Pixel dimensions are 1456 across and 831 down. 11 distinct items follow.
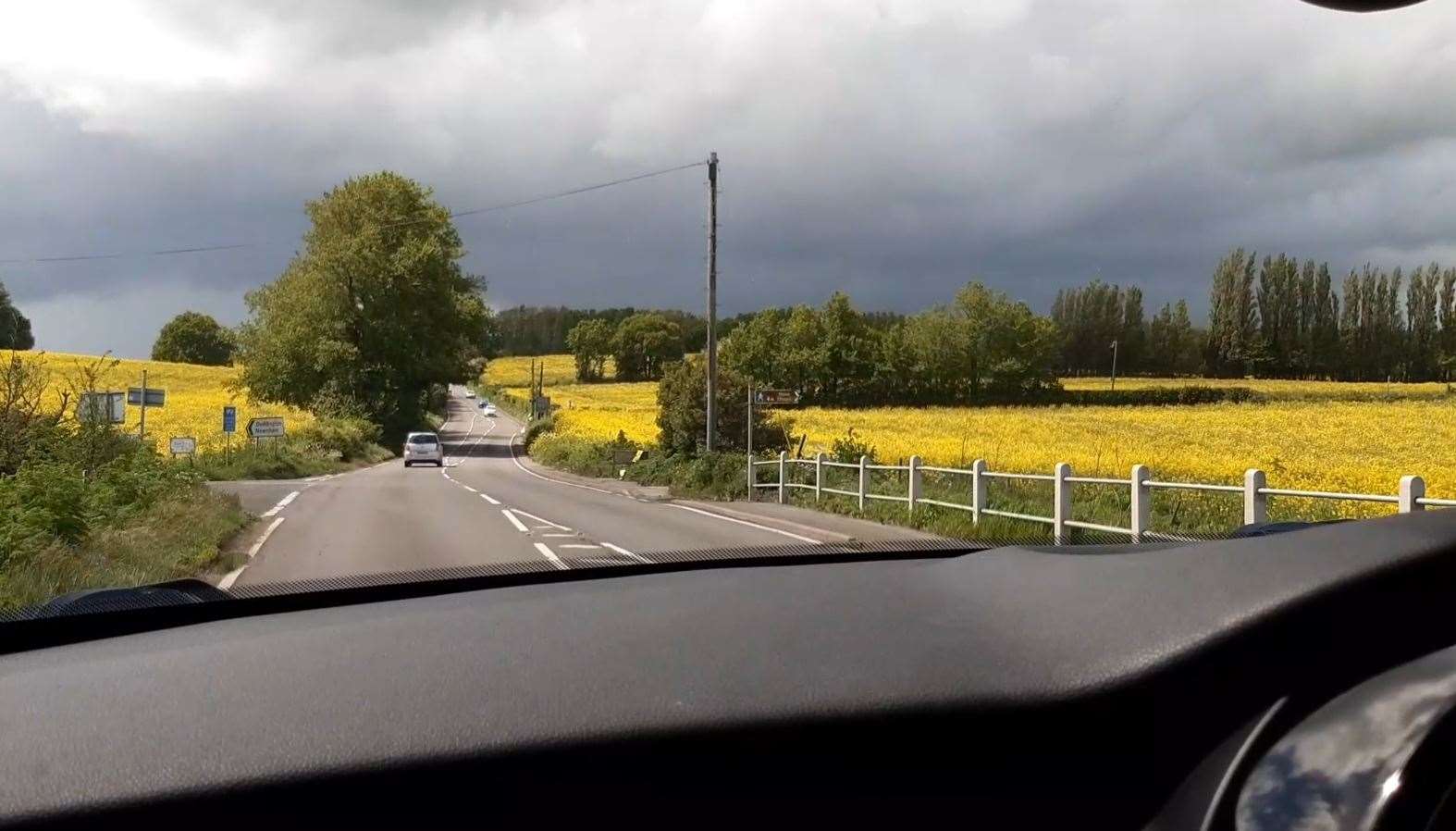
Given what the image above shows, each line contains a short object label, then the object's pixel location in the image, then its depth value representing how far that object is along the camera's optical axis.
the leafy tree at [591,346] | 111.38
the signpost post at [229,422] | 30.17
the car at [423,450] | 41.12
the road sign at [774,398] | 21.09
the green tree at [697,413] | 27.86
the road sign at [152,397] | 22.33
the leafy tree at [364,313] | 56.12
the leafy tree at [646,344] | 104.94
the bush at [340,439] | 43.59
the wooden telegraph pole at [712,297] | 25.33
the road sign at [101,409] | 13.78
